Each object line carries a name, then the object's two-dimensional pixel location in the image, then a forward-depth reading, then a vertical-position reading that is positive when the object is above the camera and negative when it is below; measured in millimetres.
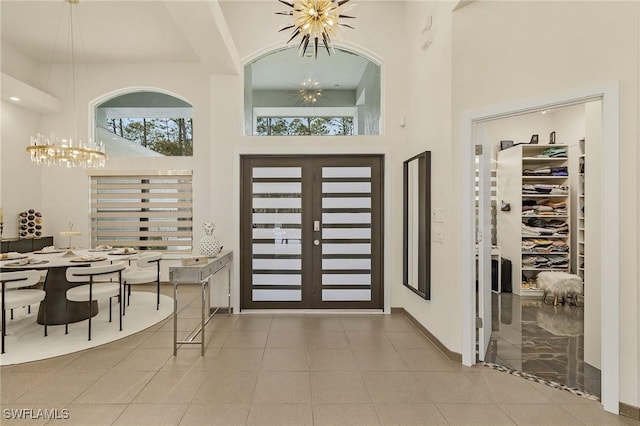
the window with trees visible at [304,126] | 5020 +1327
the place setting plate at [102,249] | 5021 -565
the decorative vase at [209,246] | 4316 -431
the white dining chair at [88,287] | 3896 -909
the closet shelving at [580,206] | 5570 +118
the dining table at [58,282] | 4043 -899
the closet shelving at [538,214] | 5926 -12
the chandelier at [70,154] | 4414 +808
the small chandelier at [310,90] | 5121 +1904
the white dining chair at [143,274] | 4914 -935
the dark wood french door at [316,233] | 5012 -301
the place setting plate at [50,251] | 4783 -560
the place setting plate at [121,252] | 4801 -580
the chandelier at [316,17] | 2854 +1732
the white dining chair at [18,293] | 3477 -872
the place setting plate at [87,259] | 4180 -591
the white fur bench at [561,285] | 5105 -1106
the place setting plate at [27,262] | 3851 -588
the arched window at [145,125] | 6656 +1786
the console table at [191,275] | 3504 -671
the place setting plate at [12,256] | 4160 -556
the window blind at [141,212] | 6566 +19
